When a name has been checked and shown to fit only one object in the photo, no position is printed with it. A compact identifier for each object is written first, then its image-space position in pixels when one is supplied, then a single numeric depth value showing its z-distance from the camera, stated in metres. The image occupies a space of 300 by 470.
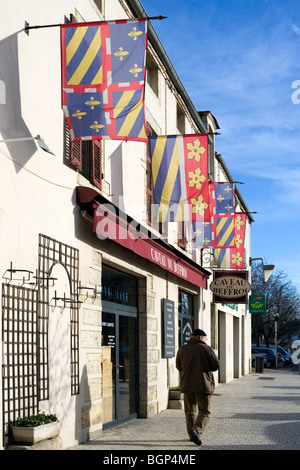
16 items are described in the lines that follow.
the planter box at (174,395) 15.47
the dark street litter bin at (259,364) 35.03
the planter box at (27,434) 7.20
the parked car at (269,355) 44.22
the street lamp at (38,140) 7.24
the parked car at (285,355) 49.85
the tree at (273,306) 64.69
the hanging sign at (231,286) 19.86
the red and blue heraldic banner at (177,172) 12.64
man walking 10.03
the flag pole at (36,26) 8.17
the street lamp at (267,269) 31.22
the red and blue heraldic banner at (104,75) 8.27
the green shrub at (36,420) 7.35
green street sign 35.69
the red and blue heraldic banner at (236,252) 20.77
